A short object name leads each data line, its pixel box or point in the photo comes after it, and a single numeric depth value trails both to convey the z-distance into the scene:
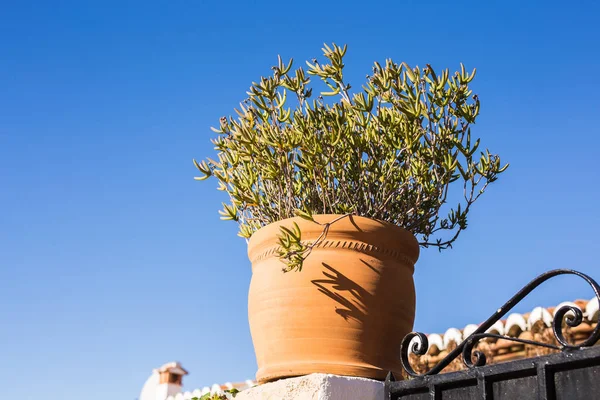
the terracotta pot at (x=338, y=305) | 2.38
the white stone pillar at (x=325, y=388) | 2.27
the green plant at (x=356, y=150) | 2.66
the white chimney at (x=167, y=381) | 11.75
